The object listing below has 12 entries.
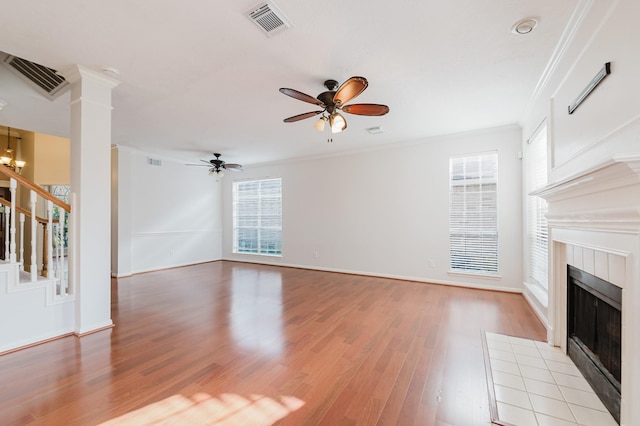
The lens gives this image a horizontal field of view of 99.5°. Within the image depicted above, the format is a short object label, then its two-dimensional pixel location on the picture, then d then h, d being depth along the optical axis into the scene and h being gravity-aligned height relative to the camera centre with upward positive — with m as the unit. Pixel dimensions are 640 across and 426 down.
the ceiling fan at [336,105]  2.45 +1.09
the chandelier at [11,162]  5.80 +1.18
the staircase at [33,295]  2.42 -0.78
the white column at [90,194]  2.74 +0.20
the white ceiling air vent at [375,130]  4.46 +1.40
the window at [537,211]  3.29 +0.02
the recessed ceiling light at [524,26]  2.02 +1.43
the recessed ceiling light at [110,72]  2.69 +1.44
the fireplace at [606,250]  1.30 -0.24
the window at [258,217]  7.12 -0.10
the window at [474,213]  4.57 -0.01
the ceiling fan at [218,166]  5.86 +1.03
